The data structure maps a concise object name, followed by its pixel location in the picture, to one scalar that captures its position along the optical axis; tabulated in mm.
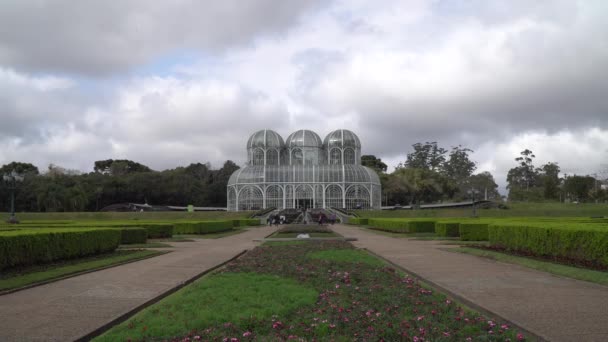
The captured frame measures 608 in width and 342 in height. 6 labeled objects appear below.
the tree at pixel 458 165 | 107688
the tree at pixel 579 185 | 71188
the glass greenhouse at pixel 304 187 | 63219
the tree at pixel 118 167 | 94000
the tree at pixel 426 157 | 108688
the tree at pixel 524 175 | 109188
